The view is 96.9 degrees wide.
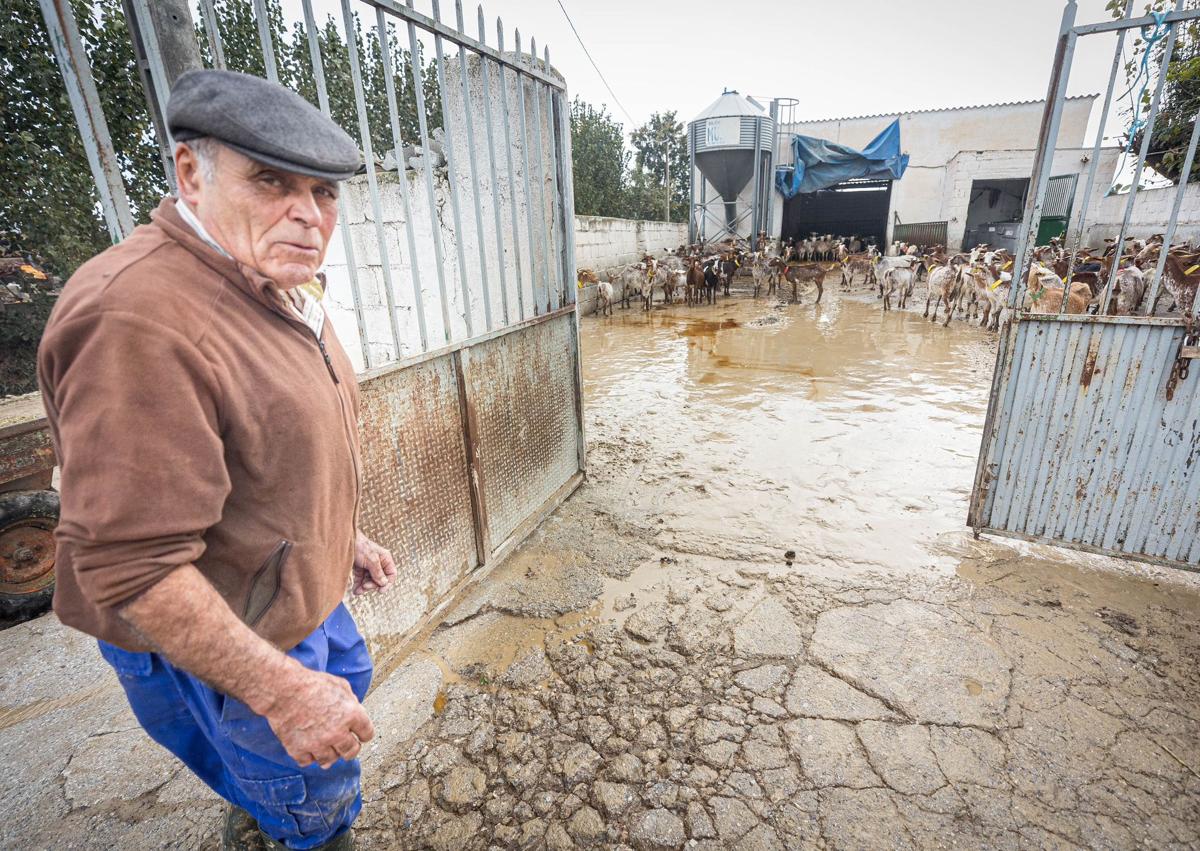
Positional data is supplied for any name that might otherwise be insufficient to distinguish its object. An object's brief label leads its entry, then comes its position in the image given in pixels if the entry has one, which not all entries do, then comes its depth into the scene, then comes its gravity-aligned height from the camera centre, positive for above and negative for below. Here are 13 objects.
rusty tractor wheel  3.01 -1.58
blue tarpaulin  17.52 +2.46
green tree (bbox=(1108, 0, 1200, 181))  7.54 +2.00
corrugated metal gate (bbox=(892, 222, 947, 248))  21.25 +0.12
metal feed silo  18.89 +3.11
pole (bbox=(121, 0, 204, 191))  1.58 +0.61
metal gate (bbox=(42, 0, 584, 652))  2.13 -0.42
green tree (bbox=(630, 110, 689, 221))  29.45 +4.89
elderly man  0.88 -0.35
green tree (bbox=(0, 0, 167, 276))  6.54 +1.31
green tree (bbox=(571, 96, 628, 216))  21.97 +3.44
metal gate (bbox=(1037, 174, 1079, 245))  18.36 +0.91
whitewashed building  19.58 +2.14
